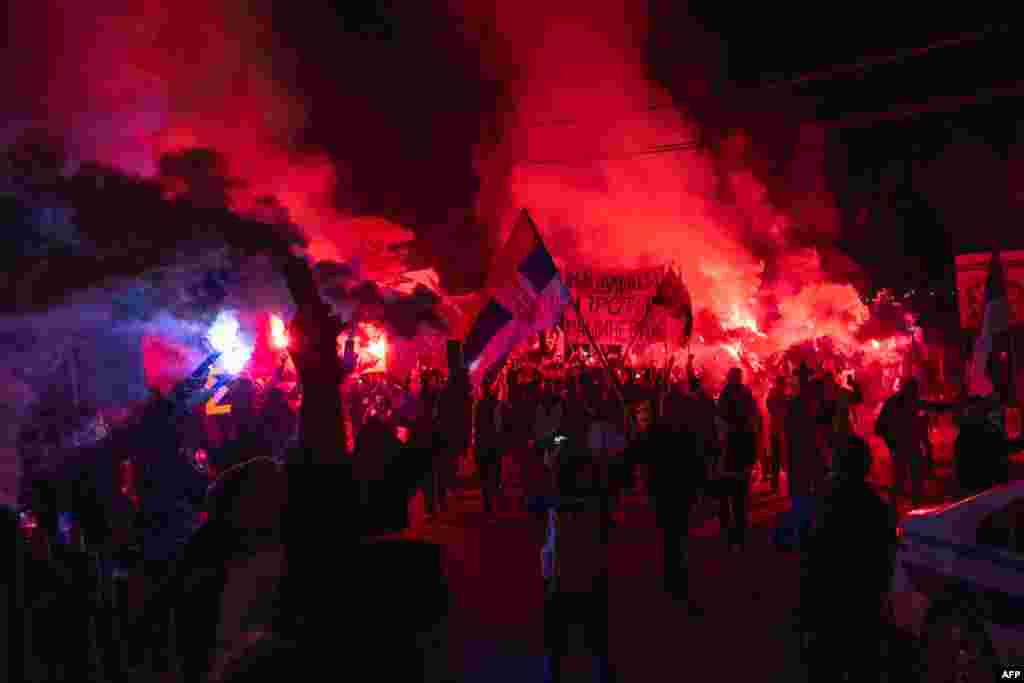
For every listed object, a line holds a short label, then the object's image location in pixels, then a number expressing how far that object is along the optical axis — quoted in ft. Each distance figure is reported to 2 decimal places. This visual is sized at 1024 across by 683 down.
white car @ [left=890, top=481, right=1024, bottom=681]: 14.67
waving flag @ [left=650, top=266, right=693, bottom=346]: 43.37
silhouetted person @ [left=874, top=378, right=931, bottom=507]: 35.86
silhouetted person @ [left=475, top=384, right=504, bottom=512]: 38.93
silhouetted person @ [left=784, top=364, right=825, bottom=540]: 31.83
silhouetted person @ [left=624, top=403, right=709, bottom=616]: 23.94
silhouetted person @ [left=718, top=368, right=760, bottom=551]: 30.04
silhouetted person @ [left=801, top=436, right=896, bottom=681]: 13.93
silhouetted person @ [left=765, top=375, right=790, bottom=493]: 40.63
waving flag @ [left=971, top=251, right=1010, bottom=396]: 32.81
